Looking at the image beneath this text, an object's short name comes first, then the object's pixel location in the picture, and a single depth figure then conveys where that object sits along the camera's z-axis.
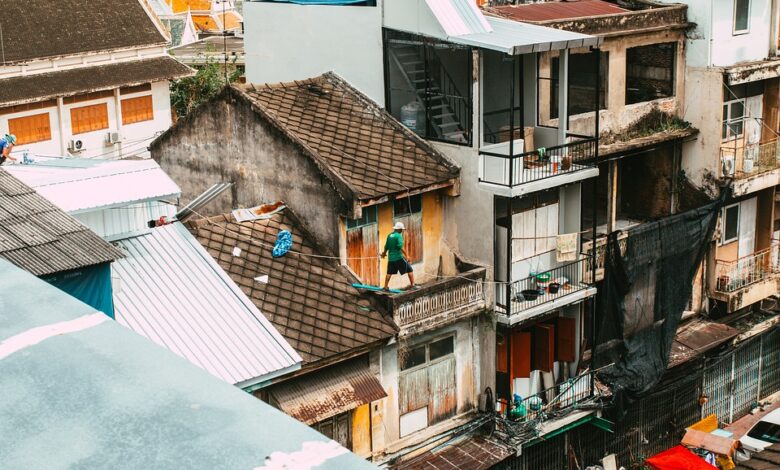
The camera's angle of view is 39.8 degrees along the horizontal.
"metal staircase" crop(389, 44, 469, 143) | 24.59
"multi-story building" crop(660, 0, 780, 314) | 29.58
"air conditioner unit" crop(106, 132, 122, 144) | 44.62
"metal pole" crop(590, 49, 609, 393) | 25.21
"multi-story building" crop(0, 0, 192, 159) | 41.47
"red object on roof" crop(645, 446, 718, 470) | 25.91
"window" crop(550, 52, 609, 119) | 27.69
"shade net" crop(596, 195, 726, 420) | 26.47
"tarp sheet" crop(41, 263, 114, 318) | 12.09
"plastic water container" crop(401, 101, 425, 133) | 24.80
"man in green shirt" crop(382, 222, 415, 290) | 21.91
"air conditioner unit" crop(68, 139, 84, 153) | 43.16
